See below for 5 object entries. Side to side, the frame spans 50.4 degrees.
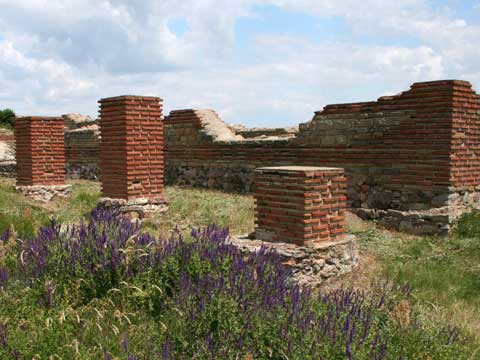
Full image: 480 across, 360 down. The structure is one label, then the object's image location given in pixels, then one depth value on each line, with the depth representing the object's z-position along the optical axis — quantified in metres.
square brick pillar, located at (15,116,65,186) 13.43
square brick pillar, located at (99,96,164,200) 9.98
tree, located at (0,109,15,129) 32.94
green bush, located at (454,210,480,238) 8.81
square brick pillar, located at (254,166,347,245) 6.30
